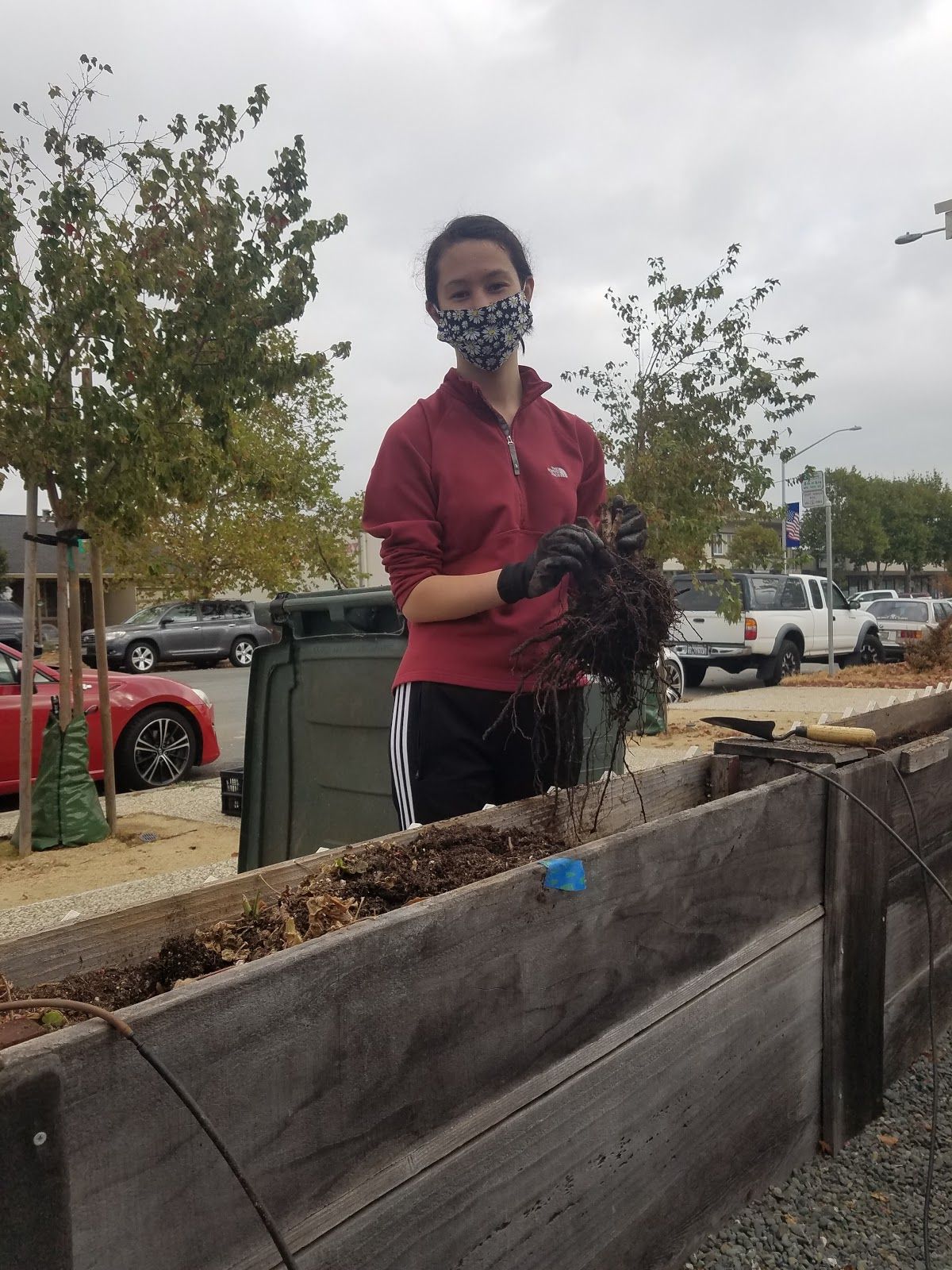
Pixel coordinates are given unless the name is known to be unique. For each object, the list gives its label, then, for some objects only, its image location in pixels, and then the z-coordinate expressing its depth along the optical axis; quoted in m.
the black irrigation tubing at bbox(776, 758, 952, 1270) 2.16
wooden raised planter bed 1.01
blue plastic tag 1.53
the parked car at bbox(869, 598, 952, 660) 20.81
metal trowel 2.61
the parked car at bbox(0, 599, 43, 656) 21.48
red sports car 7.85
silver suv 22.86
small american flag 15.46
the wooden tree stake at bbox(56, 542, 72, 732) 6.19
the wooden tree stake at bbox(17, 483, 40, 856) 6.06
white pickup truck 15.00
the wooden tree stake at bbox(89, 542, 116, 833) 6.36
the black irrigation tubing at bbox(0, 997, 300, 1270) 0.98
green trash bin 4.34
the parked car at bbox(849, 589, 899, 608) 42.11
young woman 2.21
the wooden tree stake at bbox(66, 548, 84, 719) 6.47
